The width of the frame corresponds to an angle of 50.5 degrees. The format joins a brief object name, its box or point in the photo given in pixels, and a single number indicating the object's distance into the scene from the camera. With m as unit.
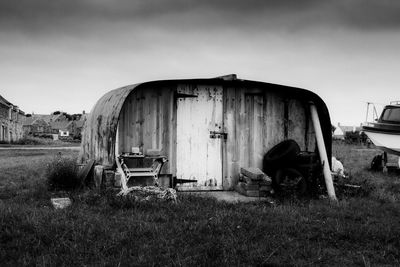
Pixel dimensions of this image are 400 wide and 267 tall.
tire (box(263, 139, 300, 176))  9.94
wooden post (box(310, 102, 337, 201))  9.50
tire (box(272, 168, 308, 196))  9.48
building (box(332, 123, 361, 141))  50.18
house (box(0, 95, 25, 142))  49.27
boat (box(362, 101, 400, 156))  16.44
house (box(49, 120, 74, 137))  94.88
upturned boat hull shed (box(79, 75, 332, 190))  9.88
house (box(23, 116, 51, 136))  87.69
